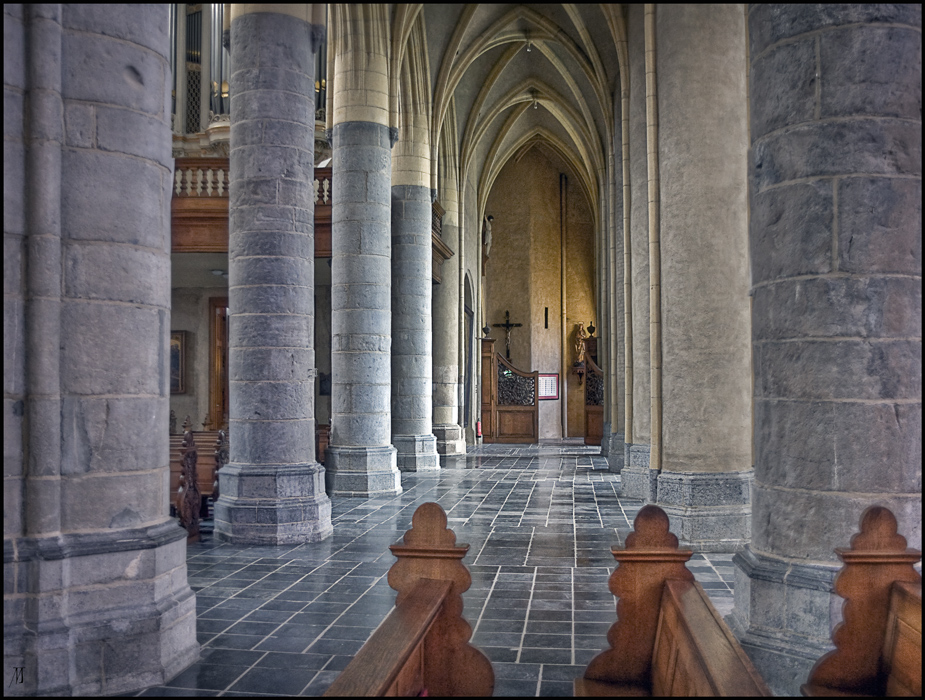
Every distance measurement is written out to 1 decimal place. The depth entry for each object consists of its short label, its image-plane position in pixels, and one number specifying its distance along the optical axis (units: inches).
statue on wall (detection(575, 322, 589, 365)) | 997.9
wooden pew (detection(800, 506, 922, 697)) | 103.4
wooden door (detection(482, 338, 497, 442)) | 873.5
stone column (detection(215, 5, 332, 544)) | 293.0
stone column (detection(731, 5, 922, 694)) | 141.9
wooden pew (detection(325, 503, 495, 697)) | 107.6
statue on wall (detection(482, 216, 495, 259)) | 996.6
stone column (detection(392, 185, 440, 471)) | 545.0
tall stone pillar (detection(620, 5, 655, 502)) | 381.1
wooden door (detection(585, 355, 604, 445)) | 830.5
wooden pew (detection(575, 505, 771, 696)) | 108.7
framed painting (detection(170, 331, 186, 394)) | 684.7
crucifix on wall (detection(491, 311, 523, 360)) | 1067.9
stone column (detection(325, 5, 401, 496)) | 422.9
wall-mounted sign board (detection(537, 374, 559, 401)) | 993.5
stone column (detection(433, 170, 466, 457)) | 665.0
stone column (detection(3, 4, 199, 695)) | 144.6
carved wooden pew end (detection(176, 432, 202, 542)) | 288.4
